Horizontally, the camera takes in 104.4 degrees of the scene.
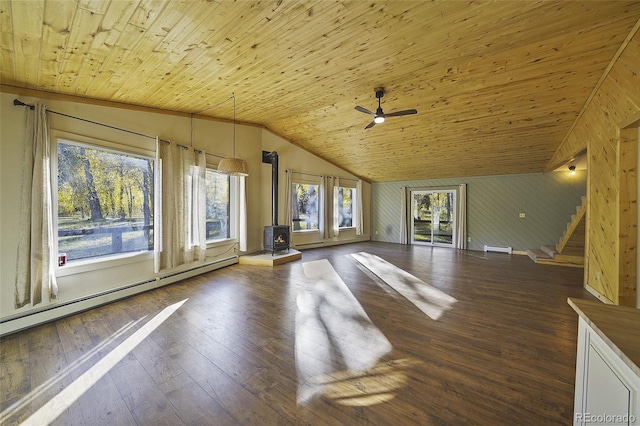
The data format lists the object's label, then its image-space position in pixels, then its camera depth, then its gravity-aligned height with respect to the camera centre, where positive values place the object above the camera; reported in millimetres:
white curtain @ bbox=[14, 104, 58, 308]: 2639 -109
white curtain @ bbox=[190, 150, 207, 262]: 4586 +34
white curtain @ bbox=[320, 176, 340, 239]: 8086 +53
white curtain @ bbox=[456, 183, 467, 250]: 7820 -334
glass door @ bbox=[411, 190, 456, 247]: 8281 -324
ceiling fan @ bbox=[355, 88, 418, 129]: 3657 +1407
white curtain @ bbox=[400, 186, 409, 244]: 8922 -450
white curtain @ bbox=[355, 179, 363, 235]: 9125 -15
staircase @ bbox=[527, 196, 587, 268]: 5227 -909
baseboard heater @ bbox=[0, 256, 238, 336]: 2604 -1208
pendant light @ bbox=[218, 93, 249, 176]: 3879 +641
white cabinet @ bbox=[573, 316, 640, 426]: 827 -691
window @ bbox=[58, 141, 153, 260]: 3127 +87
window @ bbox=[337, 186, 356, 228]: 8913 +59
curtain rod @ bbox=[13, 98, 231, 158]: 2639 +1137
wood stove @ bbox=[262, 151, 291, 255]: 5867 -508
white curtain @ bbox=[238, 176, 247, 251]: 5625 -189
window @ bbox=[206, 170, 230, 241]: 5195 +58
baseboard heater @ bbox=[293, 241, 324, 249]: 7537 -1174
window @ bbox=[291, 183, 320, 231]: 7492 +21
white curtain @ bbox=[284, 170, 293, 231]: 6930 +215
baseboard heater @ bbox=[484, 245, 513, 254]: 7266 -1243
